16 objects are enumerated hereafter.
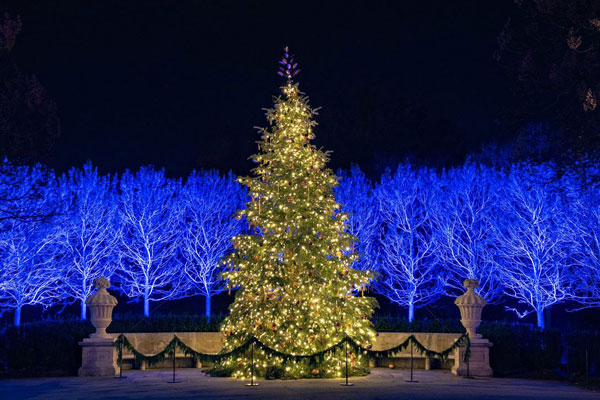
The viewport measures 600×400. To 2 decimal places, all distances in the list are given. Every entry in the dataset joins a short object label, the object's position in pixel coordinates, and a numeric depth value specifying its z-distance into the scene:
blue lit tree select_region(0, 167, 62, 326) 29.59
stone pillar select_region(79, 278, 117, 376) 16.06
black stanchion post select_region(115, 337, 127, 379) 15.68
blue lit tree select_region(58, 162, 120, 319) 32.50
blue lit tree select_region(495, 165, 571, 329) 28.64
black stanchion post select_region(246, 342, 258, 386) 13.92
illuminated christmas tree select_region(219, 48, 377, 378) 15.07
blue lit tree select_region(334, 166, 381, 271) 33.66
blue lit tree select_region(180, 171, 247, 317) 34.53
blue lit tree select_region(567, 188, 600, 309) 27.02
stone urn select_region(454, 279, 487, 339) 16.03
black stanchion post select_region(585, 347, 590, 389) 14.85
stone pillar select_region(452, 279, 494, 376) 16.06
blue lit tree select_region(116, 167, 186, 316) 34.00
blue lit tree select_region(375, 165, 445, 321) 33.00
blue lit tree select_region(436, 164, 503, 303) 31.64
